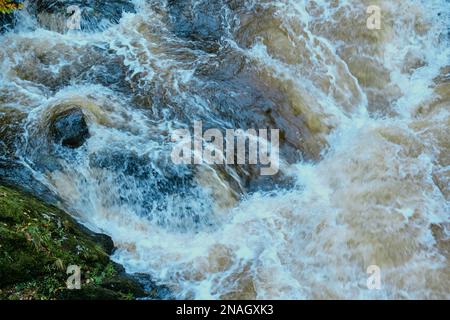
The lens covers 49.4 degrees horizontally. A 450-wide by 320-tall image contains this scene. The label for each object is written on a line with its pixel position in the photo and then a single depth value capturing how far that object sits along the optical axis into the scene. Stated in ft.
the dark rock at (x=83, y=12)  37.50
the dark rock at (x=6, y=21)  37.11
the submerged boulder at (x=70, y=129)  28.91
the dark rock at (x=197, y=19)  37.29
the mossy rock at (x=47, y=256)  20.58
